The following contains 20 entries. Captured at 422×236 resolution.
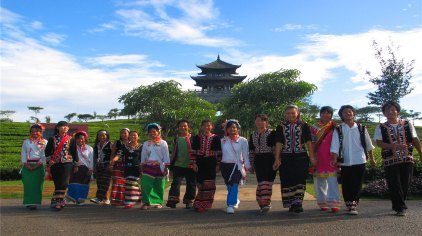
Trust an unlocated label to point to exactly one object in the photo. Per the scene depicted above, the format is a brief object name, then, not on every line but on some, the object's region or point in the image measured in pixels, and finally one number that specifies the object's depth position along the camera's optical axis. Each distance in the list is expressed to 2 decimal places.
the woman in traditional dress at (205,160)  7.25
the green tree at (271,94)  18.36
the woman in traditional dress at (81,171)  7.94
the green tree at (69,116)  67.38
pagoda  60.59
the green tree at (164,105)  22.14
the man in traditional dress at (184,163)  7.58
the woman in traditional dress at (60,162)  7.60
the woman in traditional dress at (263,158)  6.84
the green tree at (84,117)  67.38
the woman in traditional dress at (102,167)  8.39
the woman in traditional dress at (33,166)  7.54
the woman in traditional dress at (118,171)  8.05
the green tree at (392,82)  25.67
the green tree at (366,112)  62.35
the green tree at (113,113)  67.62
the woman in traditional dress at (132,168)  7.80
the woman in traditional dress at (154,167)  7.63
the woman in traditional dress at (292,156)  6.82
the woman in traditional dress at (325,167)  6.88
